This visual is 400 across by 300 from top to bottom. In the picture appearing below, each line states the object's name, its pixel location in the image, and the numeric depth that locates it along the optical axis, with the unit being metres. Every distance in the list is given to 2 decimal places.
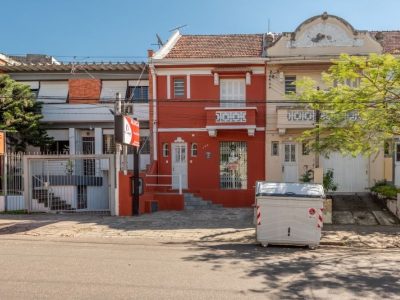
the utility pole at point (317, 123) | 15.37
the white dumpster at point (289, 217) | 11.02
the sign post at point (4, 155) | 17.30
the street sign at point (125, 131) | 16.05
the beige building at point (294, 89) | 20.03
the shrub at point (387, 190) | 16.89
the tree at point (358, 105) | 13.02
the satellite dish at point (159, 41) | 23.82
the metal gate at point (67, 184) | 17.91
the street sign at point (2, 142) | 17.27
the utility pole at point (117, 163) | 16.88
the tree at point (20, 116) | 19.77
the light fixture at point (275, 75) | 20.66
